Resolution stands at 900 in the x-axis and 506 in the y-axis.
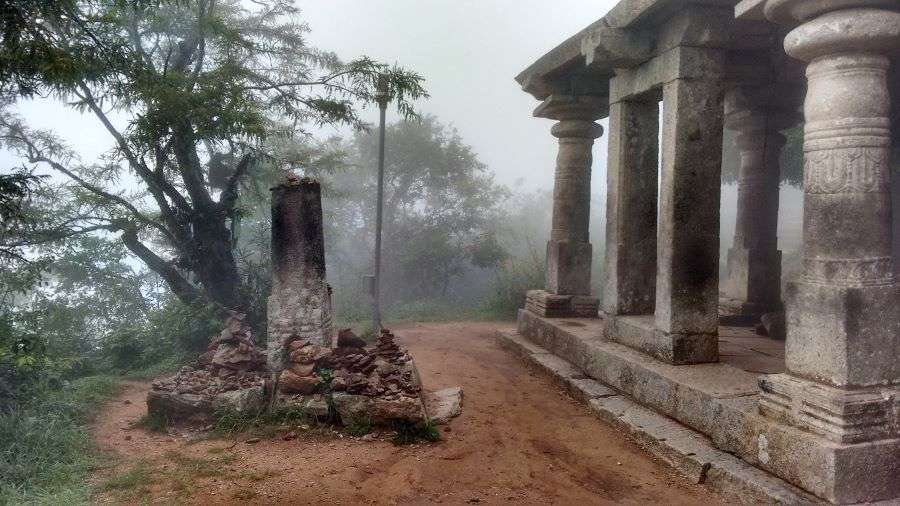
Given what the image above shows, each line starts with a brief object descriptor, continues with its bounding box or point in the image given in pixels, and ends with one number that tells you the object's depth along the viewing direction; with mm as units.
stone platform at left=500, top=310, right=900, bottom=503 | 3320
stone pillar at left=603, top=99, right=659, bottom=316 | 6504
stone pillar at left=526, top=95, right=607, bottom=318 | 8352
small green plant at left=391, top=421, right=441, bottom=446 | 5020
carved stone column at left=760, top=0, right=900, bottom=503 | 3346
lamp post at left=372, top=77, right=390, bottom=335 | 10406
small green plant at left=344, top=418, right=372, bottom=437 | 5129
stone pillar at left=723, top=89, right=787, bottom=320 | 8430
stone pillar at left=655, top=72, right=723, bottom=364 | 5398
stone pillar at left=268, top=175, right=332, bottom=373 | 6016
